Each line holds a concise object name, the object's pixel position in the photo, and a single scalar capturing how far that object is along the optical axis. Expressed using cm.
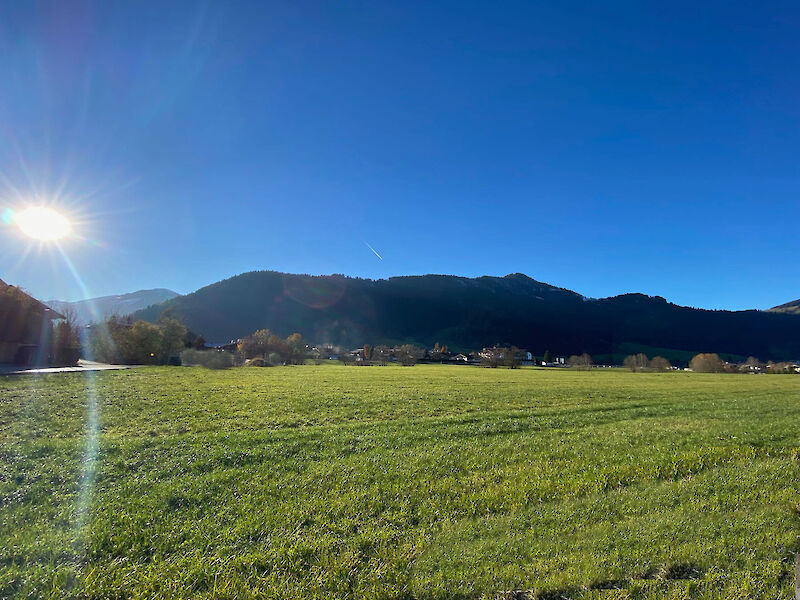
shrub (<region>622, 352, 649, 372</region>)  13288
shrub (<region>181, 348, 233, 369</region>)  7819
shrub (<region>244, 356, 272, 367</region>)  9305
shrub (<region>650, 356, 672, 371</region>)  12700
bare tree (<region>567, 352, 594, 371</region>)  13750
